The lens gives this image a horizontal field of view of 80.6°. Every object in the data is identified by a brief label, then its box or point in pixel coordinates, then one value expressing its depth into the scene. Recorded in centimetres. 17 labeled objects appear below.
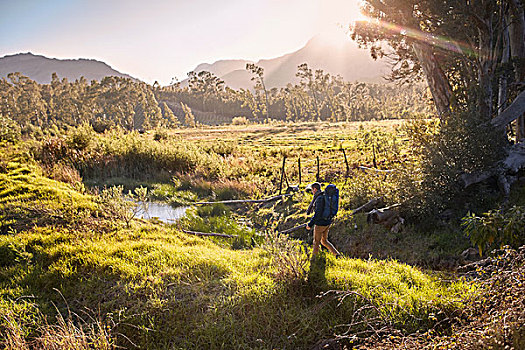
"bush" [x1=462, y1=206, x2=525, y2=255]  414
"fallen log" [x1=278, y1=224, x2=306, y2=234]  898
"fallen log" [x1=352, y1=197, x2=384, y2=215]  909
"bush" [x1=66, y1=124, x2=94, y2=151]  1661
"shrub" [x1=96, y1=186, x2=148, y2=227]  799
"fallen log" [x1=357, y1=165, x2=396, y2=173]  1137
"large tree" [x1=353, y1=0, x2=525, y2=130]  981
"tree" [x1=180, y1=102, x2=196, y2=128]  8056
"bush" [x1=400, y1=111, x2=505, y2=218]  762
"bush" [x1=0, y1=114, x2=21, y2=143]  2030
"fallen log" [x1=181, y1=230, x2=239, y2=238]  869
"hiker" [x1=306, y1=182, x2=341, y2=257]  611
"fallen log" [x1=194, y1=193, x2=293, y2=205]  1202
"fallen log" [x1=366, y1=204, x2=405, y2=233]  784
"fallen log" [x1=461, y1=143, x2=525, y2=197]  790
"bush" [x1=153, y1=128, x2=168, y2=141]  2306
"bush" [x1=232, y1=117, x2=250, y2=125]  8050
